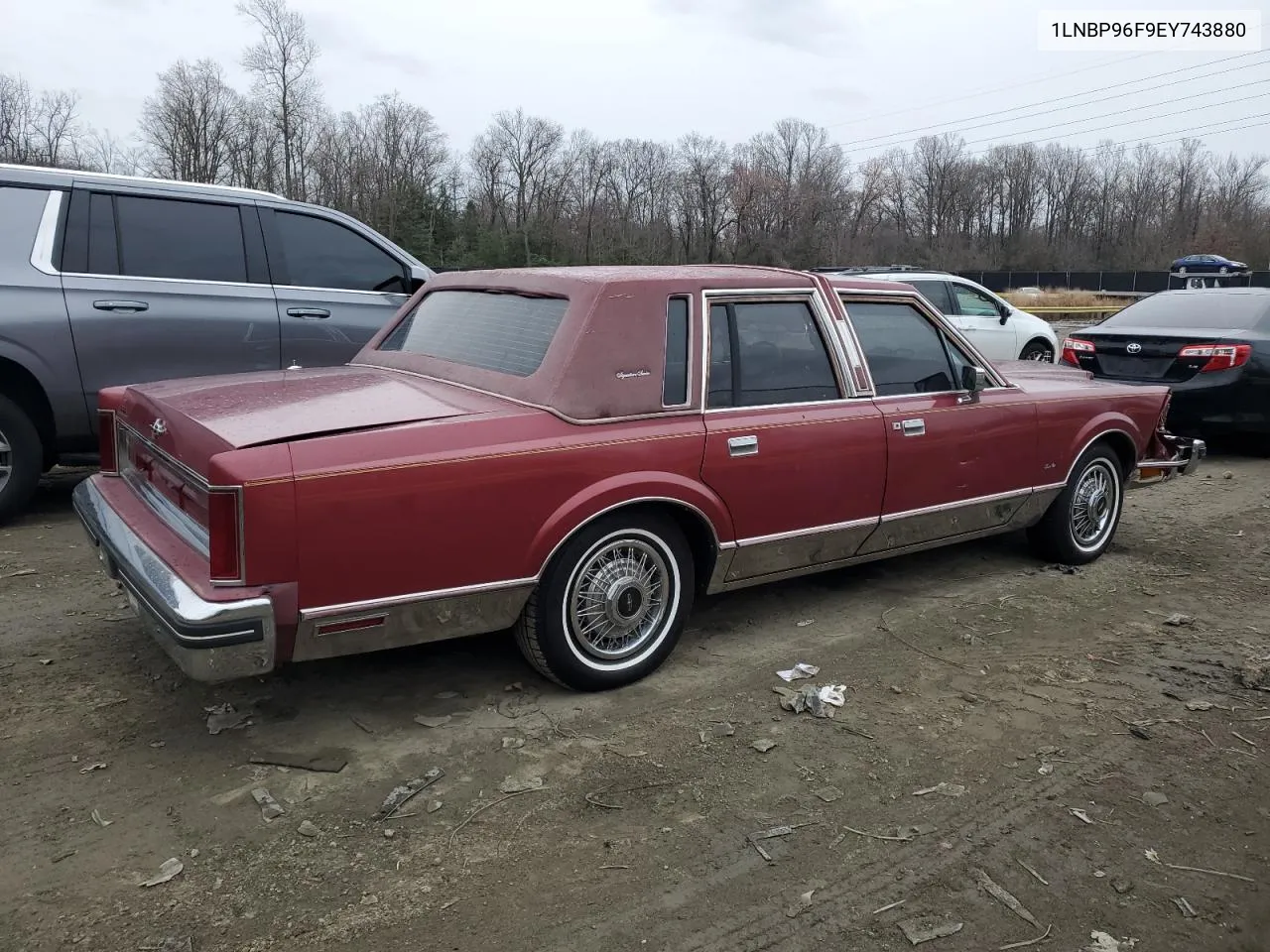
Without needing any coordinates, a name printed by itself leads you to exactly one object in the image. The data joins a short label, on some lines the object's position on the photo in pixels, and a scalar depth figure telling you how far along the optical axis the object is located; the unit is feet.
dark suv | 19.24
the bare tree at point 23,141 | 155.94
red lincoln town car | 10.33
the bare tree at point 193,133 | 154.30
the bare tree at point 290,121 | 150.00
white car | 40.73
